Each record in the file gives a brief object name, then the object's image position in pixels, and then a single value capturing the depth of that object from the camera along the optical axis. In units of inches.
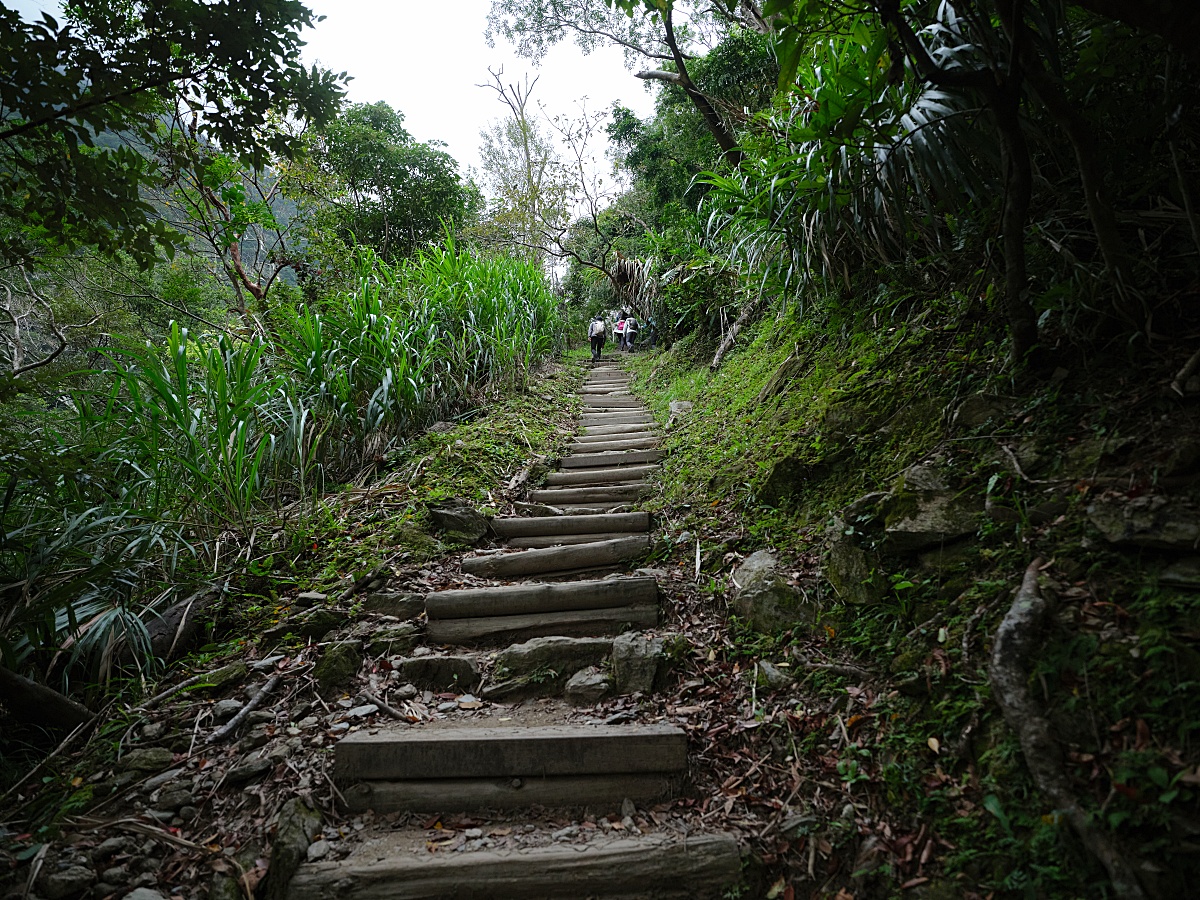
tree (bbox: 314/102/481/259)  321.4
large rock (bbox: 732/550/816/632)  77.1
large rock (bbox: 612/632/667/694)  79.9
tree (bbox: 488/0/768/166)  360.2
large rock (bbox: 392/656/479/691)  87.6
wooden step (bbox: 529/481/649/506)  148.6
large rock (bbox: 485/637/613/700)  85.0
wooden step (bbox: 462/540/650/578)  112.7
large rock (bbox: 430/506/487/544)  125.5
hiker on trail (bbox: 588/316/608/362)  404.8
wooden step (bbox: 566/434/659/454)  184.5
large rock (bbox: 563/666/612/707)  80.5
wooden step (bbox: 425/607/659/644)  94.3
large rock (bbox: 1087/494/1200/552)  45.6
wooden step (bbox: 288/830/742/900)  55.7
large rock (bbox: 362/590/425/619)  99.3
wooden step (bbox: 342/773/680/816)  67.0
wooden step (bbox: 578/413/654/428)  223.9
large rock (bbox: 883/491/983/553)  64.0
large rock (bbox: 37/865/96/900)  54.5
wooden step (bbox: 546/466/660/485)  161.2
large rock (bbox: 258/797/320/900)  57.6
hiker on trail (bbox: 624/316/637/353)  442.3
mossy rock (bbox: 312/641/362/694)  83.6
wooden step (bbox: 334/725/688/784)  67.2
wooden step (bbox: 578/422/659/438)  204.4
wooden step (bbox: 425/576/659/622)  97.7
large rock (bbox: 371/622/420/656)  91.3
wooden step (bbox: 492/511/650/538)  128.2
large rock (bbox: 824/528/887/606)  70.0
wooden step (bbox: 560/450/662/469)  171.0
